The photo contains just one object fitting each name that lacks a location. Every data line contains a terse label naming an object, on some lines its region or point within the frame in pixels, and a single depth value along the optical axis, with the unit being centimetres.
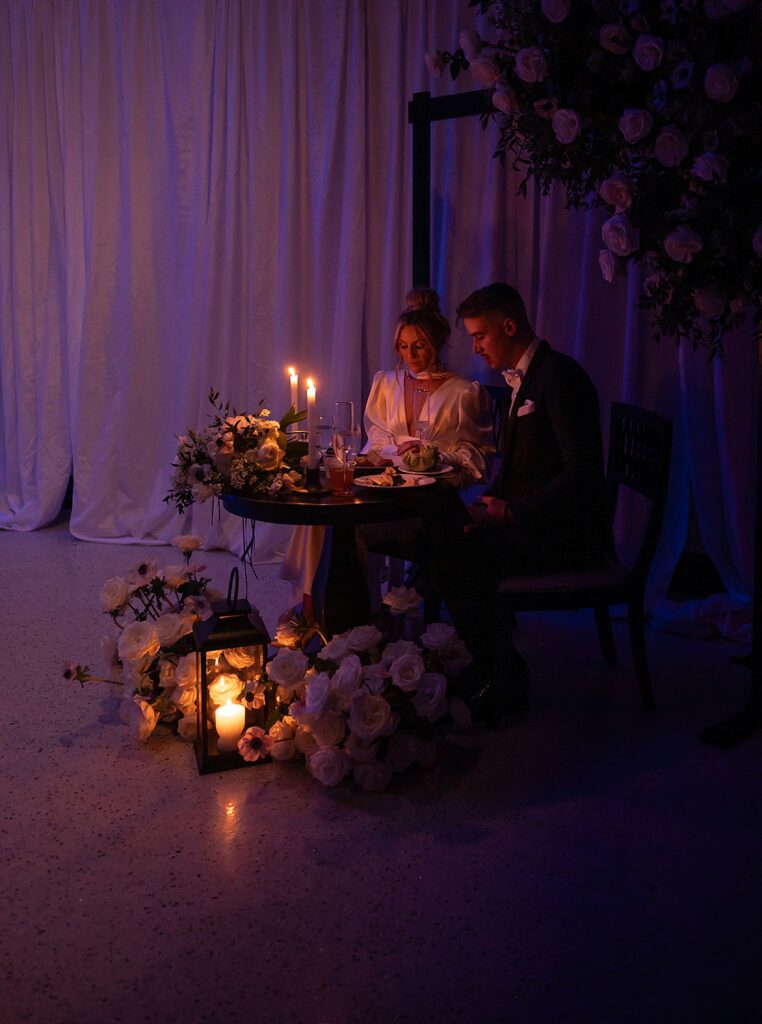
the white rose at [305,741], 253
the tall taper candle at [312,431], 266
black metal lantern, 250
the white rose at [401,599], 281
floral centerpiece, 276
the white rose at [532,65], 214
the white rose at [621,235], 221
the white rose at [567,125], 215
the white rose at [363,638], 259
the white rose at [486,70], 227
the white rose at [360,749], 243
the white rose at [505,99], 226
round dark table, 262
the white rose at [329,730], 243
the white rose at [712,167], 202
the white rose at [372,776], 243
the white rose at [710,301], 221
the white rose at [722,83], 195
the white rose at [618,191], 216
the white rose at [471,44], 233
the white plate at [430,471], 294
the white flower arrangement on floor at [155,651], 264
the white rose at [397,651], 255
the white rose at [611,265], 231
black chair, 273
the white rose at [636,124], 209
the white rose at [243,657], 256
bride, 344
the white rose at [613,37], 208
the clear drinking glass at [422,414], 352
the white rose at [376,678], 247
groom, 280
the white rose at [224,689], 254
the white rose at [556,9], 210
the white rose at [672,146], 208
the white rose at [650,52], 203
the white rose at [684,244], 210
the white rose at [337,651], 259
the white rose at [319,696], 240
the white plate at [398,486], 278
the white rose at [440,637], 263
